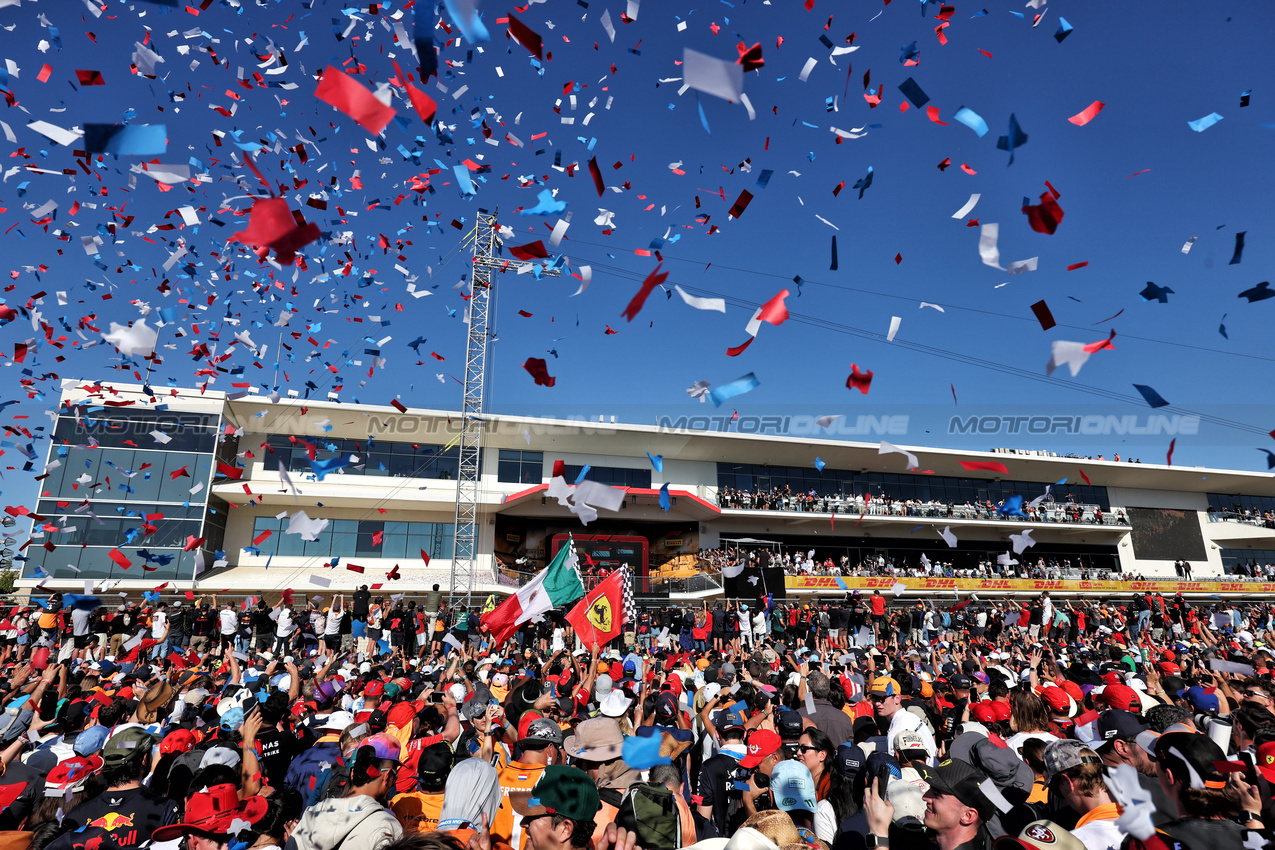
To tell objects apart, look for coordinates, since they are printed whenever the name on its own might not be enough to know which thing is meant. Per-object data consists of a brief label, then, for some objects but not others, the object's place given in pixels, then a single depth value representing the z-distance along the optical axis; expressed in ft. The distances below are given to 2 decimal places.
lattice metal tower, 107.65
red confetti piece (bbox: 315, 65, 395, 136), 14.53
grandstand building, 96.37
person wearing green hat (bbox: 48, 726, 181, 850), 12.40
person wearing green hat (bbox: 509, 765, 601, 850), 10.00
